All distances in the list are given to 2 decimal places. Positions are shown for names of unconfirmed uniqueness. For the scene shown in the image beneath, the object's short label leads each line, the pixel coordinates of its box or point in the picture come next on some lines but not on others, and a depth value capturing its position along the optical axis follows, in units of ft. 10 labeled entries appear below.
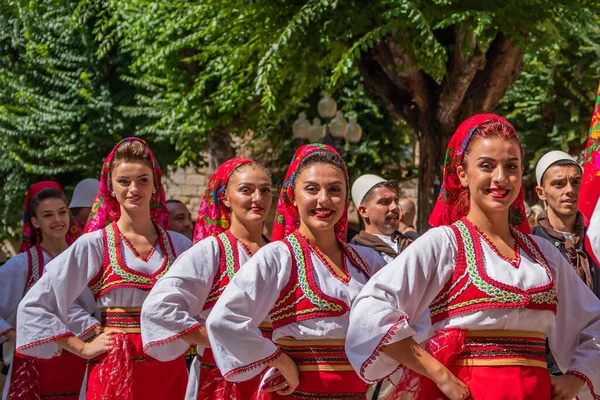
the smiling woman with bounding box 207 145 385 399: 11.84
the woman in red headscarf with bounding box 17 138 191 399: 15.62
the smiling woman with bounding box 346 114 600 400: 10.44
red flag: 8.98
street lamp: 41.34
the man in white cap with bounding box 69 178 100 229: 24.98
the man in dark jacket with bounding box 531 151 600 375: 17.46
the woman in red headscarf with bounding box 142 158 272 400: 13.98
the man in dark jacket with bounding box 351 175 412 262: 20.06
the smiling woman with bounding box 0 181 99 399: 17.92
